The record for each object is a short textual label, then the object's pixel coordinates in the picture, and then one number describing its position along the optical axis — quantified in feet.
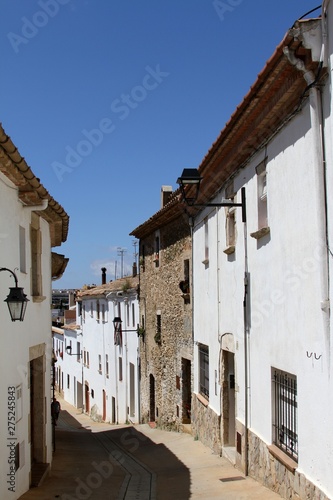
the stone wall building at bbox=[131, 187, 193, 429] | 58.75
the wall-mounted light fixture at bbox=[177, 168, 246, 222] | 34.32
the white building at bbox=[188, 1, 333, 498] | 21.88
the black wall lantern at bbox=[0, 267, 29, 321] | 25.26
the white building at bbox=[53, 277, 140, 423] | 89.15
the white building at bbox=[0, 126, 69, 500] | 27.82
